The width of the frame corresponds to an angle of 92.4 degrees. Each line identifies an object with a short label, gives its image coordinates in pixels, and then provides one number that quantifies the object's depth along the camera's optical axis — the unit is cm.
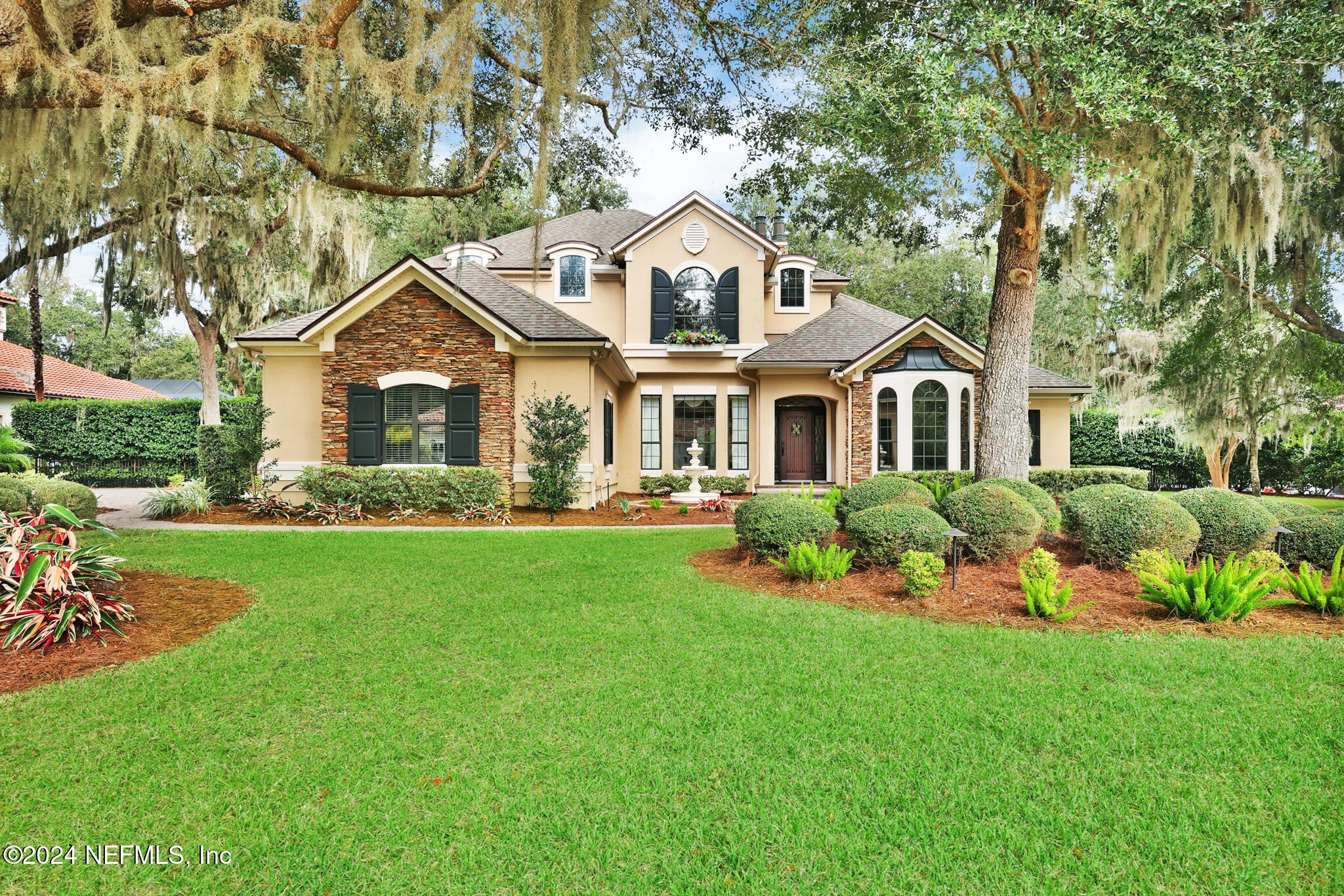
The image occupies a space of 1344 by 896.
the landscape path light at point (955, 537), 562
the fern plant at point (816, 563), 608
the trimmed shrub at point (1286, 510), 654
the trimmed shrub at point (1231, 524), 629
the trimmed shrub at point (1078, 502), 652
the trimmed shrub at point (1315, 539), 611
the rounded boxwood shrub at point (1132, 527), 601
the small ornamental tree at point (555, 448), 1152
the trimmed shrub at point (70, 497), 885
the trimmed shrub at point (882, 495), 713
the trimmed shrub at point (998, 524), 646
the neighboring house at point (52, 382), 1838
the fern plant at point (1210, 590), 475
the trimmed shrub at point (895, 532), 620
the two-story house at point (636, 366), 1173
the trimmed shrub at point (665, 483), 1576
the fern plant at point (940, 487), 882
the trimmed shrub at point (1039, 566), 541
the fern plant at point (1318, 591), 500
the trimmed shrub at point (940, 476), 1265
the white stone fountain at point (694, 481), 1425
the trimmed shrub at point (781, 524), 680
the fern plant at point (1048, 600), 490
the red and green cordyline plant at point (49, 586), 437
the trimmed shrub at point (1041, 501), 703
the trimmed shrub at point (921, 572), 546
